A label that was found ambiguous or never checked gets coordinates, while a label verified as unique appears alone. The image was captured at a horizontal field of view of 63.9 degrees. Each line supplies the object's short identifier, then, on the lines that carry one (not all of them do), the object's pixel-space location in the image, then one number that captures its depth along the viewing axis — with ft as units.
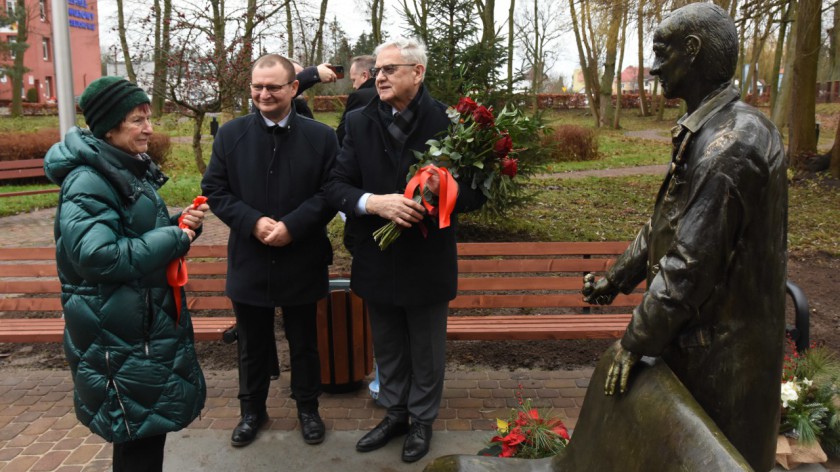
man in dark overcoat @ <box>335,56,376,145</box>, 16.39
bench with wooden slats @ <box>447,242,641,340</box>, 15.85
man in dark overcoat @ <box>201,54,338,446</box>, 12.55
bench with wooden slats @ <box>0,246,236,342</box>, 17.11
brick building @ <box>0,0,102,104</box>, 121.39
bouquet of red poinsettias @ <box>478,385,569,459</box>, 10.64
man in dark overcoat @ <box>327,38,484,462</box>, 11.98
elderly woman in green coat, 8.98
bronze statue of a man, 5.74
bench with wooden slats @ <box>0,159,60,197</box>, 47.26
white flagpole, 19.66
